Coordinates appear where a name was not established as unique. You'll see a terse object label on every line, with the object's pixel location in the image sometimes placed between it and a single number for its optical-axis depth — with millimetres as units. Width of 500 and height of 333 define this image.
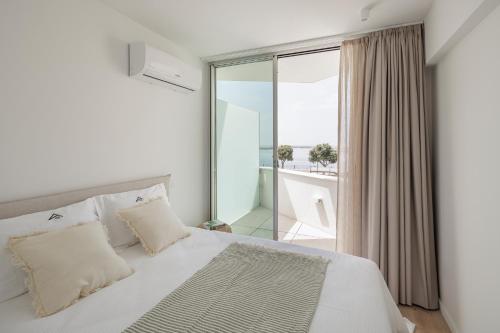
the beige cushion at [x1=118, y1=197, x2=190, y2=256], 1824
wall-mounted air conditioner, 2193
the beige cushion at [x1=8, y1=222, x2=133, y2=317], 1209
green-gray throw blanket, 1081
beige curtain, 2215
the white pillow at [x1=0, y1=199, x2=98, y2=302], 1274
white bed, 1096
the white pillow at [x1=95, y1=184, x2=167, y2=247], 1845
